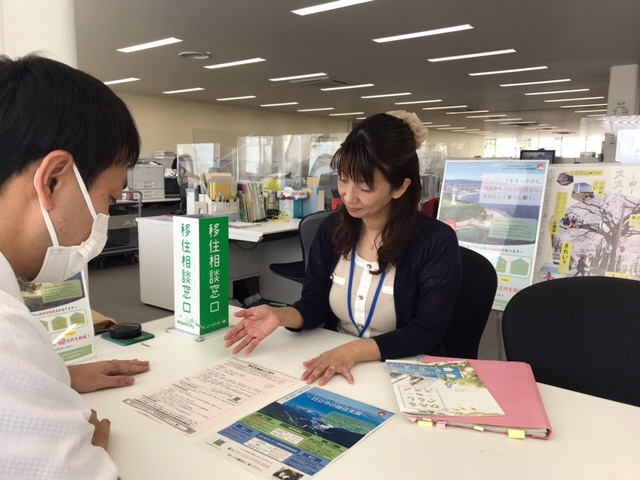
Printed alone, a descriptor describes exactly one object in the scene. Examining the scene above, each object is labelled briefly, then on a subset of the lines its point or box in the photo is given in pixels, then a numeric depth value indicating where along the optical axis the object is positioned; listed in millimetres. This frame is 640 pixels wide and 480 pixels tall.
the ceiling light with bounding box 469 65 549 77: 7703
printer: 6672
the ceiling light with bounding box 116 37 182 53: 6482
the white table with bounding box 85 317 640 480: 784
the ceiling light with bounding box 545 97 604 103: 10908
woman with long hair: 1439
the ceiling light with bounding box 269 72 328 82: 8586
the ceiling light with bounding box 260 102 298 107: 12746
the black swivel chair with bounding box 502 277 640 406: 1291
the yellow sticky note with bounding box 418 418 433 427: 930
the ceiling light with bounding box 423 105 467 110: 13118
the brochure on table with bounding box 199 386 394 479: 798
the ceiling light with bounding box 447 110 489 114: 13694
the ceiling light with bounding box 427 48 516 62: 6609
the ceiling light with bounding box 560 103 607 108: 11919
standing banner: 1325
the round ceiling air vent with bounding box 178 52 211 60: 7215
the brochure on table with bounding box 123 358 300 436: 936
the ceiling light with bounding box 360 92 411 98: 10748
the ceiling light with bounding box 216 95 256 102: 11602
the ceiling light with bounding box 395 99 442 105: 11703
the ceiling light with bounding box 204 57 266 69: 7520
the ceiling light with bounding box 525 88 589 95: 9684
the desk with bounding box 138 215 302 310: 4074
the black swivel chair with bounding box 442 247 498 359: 1675
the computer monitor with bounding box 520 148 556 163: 4691
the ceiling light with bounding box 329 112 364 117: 14984
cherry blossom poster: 2100
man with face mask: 514
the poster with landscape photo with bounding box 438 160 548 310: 2324
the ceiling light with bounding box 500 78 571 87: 8703
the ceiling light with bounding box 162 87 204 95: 10708
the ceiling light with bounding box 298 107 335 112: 13748
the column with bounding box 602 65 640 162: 7434
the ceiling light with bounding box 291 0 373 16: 4789
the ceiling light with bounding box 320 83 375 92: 9531
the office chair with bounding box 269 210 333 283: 3160
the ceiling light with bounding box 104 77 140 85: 9589
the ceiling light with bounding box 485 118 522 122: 15602
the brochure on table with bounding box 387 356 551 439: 915
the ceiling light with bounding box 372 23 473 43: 5578
